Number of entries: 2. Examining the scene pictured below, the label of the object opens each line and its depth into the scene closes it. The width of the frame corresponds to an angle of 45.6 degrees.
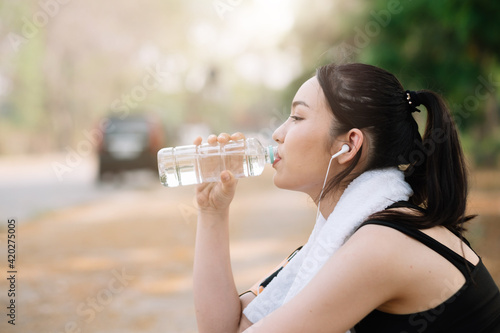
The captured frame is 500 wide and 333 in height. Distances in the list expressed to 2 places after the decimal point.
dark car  16.91
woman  1.68
